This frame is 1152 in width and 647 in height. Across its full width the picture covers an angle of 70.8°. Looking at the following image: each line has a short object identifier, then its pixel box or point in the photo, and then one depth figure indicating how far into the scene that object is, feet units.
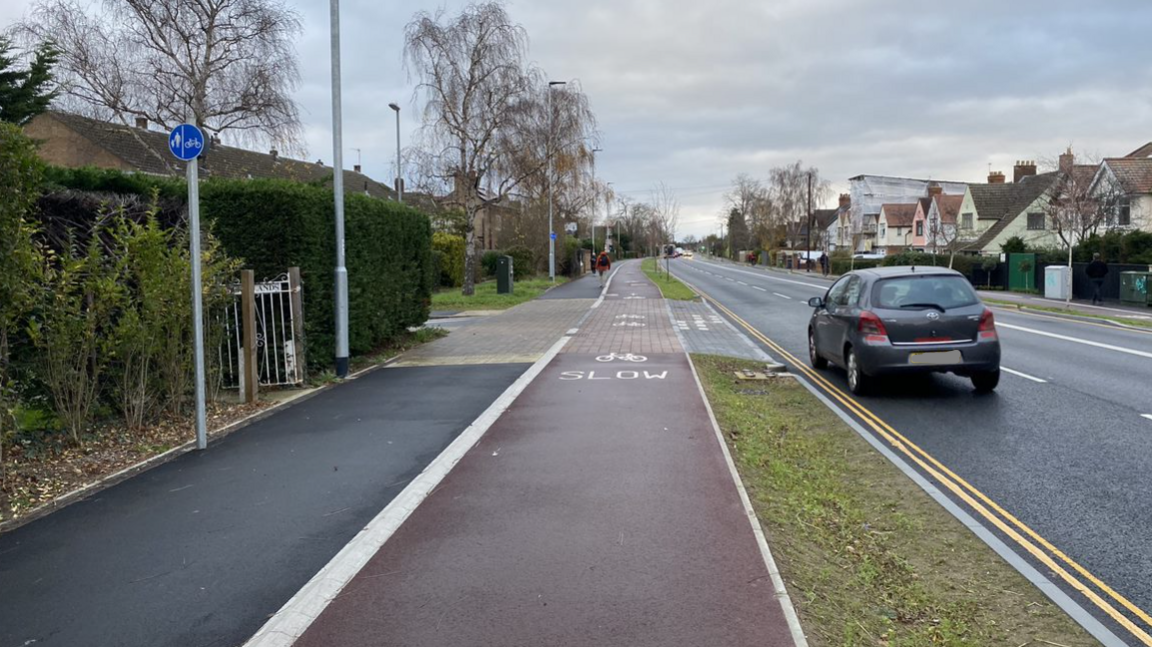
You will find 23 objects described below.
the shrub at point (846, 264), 198.24
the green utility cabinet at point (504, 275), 101.65
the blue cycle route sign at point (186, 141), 22.88
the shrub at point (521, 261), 144.56
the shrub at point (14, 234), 18.07
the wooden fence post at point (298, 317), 33.17
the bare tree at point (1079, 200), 122.62
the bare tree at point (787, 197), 330.34
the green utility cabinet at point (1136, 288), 85.80
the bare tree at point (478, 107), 92.79
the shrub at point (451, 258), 127.65
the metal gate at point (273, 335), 32.53
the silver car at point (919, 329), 31.04
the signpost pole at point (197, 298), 23.32
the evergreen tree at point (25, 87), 55.42
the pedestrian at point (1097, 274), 90.94
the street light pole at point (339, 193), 35.65
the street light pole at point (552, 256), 132.98
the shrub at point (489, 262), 148.15
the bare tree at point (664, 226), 246.49
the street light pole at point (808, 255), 249.75
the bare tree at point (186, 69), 81.61
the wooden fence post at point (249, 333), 30.07
